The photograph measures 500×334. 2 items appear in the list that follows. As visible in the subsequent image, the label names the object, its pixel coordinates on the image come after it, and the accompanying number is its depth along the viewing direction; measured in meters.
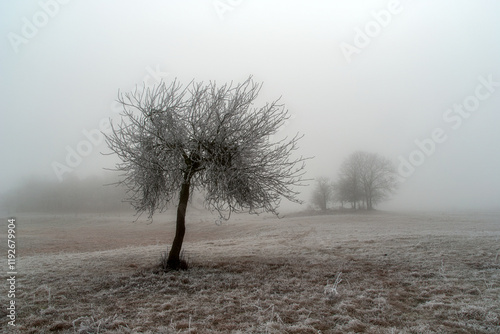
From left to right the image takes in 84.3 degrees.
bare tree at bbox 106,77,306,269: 9.17
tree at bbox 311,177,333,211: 57.64
